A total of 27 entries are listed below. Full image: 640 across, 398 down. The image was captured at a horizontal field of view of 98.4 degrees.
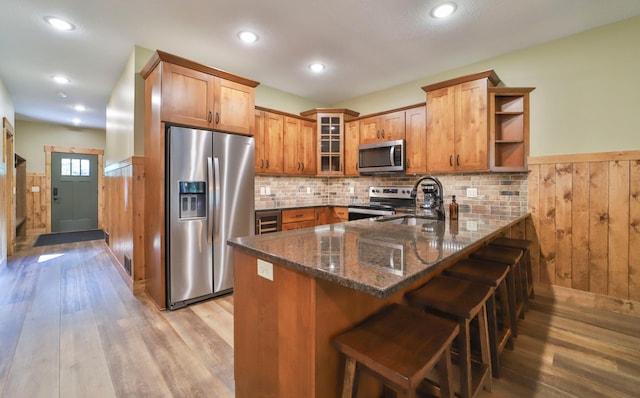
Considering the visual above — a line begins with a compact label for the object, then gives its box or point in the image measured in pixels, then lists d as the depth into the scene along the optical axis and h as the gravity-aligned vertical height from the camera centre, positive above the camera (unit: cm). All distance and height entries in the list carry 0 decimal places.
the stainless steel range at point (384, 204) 374 -13
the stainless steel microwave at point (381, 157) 372 +54
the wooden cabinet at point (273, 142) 392 +76
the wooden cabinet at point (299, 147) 415 +76
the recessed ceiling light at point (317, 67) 348 +165
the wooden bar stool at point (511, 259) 209 -49
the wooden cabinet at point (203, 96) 257 +102
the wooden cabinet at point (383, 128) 382 +98
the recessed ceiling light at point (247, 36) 273 +161
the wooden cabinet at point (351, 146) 430 +77
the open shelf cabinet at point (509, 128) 298 +76
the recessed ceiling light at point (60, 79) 385 +165
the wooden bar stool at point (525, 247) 250 -47
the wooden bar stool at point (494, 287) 166 -65
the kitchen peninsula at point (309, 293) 95 -39
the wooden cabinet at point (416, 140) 356 +73
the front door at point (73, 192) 659 +9
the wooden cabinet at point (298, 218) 385 -33
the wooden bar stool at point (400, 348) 88 -54
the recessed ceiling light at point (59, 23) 252 +161
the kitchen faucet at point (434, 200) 230 -4
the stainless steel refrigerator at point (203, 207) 261 -12
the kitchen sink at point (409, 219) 227 -21
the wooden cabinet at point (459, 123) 300 +82
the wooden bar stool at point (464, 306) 129 -54
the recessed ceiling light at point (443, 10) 229 +158
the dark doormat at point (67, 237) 556 -92
